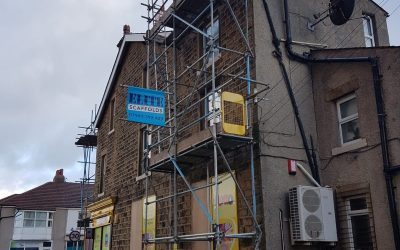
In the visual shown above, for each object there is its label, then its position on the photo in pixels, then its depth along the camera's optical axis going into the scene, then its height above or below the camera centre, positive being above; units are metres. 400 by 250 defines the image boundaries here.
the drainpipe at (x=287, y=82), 10.55 +3.88
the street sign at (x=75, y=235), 24.26 +0.99
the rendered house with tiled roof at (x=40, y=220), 39.88 +3.11
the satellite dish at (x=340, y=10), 10.61 +5.43
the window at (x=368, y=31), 13.16 +6.19
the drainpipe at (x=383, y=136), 8.65 +2.22
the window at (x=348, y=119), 10.19 +2.89
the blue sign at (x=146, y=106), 10.68 +3.39
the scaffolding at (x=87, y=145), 23.56 +5.71
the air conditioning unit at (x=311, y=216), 9.32 +0.72
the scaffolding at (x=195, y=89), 9.66 +4.05
